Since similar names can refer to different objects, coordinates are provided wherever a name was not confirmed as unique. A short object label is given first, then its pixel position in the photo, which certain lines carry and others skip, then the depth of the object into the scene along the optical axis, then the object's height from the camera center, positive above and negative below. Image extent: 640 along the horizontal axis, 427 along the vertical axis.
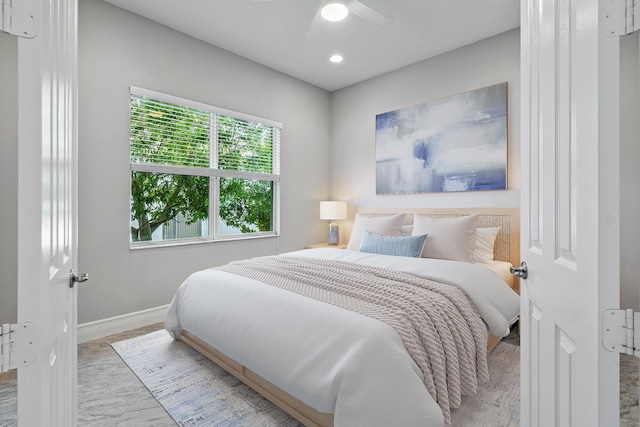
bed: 1.35 -0.63
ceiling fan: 2.55 +1.72
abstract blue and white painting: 3.29 +0.77
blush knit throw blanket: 1.52 -0.52
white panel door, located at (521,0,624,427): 0.68 +0.00
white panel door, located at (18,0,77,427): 0.70 +0.01
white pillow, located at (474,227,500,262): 3.12 -0.30
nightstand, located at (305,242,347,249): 4.42 -0.45
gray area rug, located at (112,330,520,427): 1.70 -1.07
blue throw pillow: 3.01 -0.31
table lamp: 4.48 +0.00
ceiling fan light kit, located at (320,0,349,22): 2.53 +1.63
